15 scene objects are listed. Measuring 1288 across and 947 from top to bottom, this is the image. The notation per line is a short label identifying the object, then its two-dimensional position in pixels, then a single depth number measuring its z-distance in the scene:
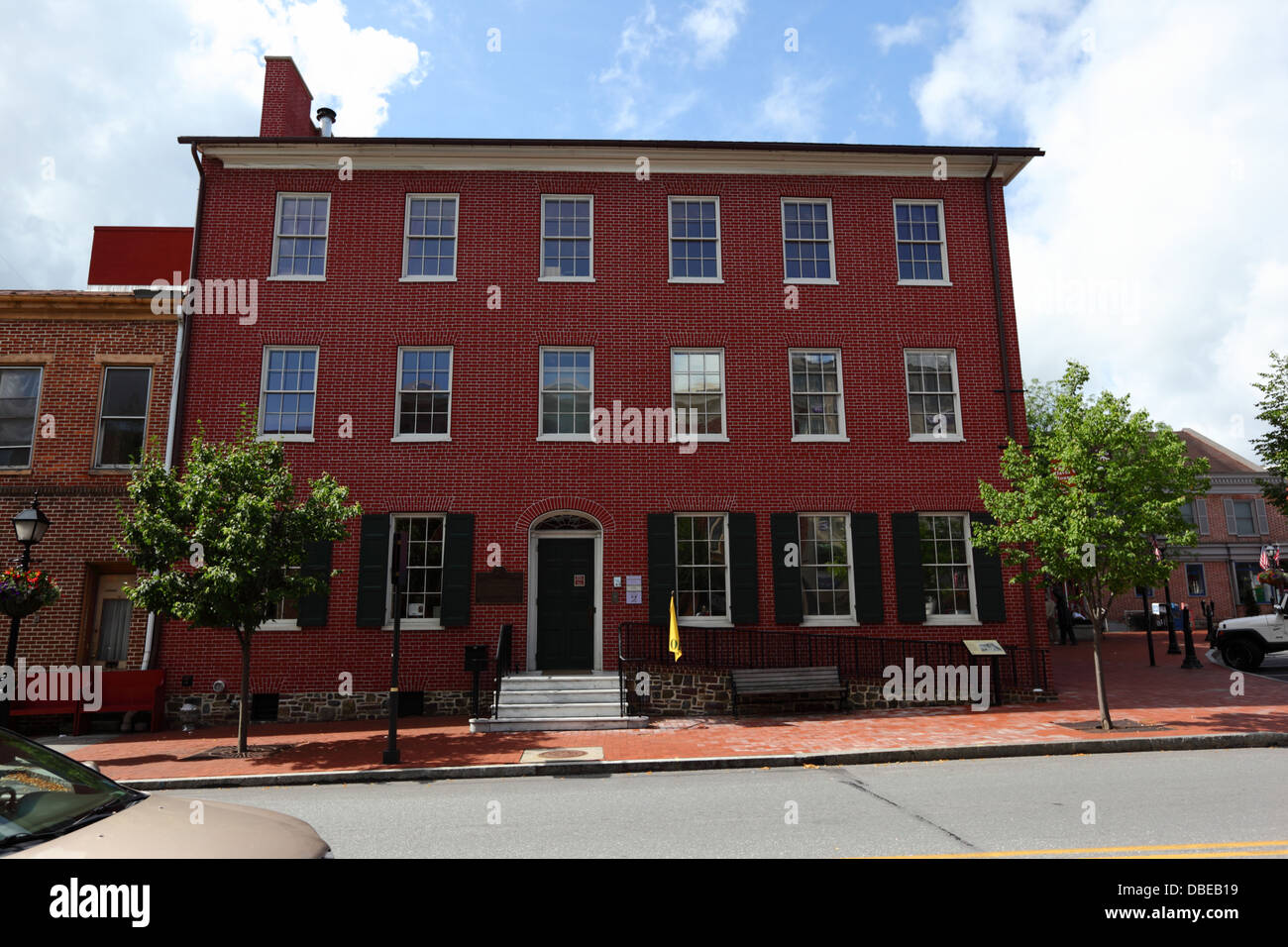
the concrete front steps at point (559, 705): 12.86
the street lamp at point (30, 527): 12.53
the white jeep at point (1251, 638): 18.62
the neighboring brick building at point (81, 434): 14.80
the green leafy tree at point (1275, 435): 24.67
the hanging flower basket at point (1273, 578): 26.62
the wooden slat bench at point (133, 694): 13.73
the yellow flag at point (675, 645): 13.73
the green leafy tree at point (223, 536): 11.14
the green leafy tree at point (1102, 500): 11.75
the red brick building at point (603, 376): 15.15
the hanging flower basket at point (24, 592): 12.00
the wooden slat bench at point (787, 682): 13.91
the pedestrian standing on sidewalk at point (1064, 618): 29.62
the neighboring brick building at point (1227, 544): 41.66
